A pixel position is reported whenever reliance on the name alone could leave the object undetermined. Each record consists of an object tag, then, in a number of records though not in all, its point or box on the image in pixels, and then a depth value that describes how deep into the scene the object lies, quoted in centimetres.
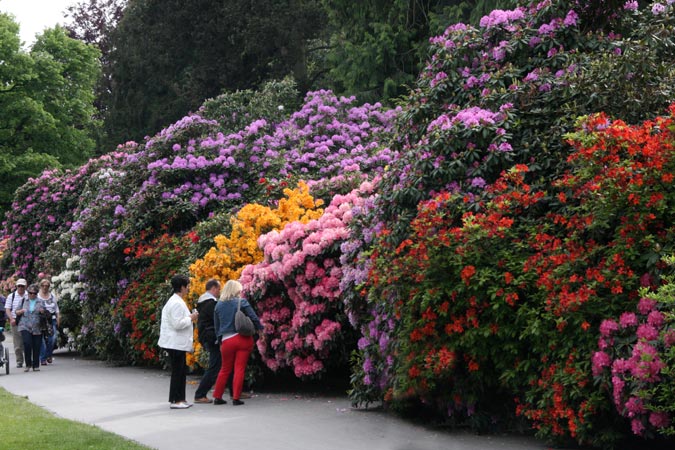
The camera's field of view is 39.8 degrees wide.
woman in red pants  1233
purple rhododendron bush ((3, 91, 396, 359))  1925
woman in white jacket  1199
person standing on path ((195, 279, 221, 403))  1268
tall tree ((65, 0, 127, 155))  4494
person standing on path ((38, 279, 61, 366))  1908
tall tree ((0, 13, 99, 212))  3978
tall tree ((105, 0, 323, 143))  3369
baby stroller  1733
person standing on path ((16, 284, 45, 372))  1792
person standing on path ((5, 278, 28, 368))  1881
